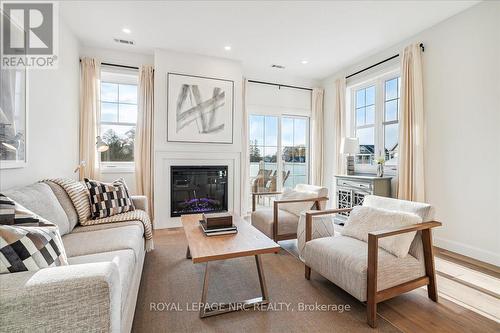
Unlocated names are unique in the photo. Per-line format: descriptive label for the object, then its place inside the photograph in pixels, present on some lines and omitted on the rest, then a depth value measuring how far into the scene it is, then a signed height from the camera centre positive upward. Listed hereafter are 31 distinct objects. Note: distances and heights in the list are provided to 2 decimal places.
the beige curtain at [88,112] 3.65 +0.82
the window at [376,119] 3.79 +0.82
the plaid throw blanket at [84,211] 2.27 -0.44
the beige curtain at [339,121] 4.55 +0.87
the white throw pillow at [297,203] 2.96 -0.46
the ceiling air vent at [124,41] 3.52 +1.86
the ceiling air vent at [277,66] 4.45 +1.88
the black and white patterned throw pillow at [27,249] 0.96 -0.37
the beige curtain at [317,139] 5.07 +0.58
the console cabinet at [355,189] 3.52 -0.35
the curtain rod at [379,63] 3.24 +1.67
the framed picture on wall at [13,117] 1.76 +0.38
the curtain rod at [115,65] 3.80 +1.62
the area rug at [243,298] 1.60 -1.06
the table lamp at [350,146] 3.99 +0.34
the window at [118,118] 3.99 +0.81
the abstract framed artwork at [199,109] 3.89 +0.96
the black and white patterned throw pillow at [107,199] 2.44 -0.36
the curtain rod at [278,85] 4.76 +1.67
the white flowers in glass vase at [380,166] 3.68 +0.01
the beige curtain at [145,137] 3.88 +0.47
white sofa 0.81 -0.48
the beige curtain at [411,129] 3.19 +0.51
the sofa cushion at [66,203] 2.13 -0.34
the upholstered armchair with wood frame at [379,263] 1.59 -0.71
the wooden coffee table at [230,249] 1.65 -0.60
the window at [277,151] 4.87 +0.32
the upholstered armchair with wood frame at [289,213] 2.85 -0.61
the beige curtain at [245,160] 4.48 +0.11
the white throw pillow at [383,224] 1.76 -0.49
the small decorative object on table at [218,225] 2.08 -0.53
